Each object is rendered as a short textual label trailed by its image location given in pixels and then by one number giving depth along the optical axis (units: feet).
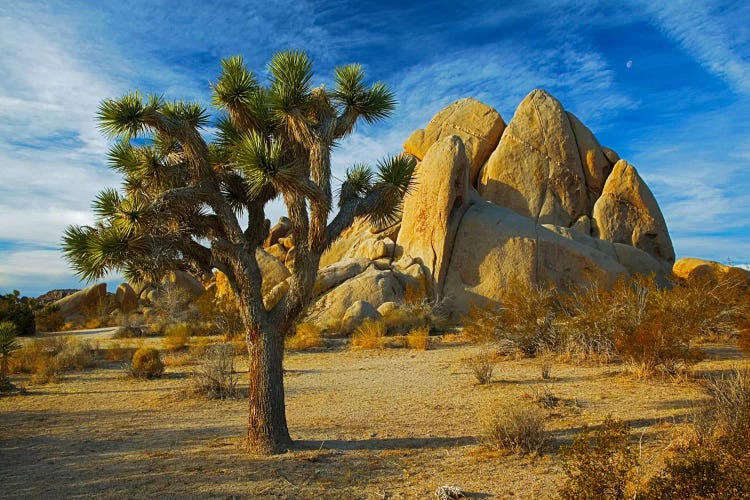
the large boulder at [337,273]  72.00
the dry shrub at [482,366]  35.60
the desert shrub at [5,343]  38.96
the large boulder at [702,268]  85.16
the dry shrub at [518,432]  21.91
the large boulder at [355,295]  66.59
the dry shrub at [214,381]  35.53
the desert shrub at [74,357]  47.14
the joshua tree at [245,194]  22.80
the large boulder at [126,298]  108.17
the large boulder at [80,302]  104.58
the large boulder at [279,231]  122.21
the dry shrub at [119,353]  52.44
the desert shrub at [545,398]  28.84
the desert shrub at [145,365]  42.29
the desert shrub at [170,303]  80.12
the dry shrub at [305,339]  55.31
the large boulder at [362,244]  82.22
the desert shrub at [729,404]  19.60
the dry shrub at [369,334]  54.34
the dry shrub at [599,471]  12.87
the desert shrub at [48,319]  88.84
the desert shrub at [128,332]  69.70
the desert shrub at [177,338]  57.27
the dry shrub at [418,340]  53.67
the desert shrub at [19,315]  76.23
